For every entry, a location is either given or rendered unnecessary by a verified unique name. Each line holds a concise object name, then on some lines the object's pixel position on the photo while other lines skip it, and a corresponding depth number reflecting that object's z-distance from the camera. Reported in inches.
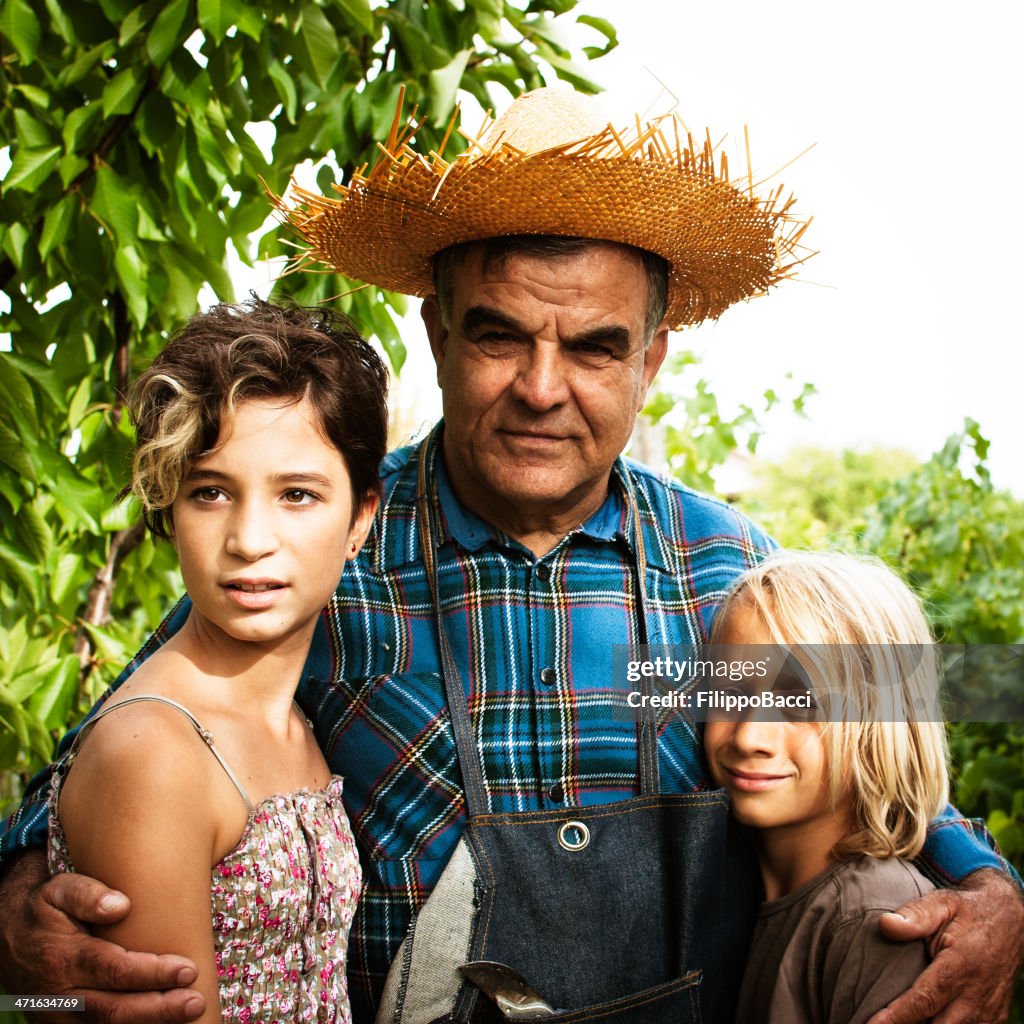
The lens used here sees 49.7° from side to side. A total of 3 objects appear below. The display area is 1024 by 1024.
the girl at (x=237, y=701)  56.3
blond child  72.2
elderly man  72.6
